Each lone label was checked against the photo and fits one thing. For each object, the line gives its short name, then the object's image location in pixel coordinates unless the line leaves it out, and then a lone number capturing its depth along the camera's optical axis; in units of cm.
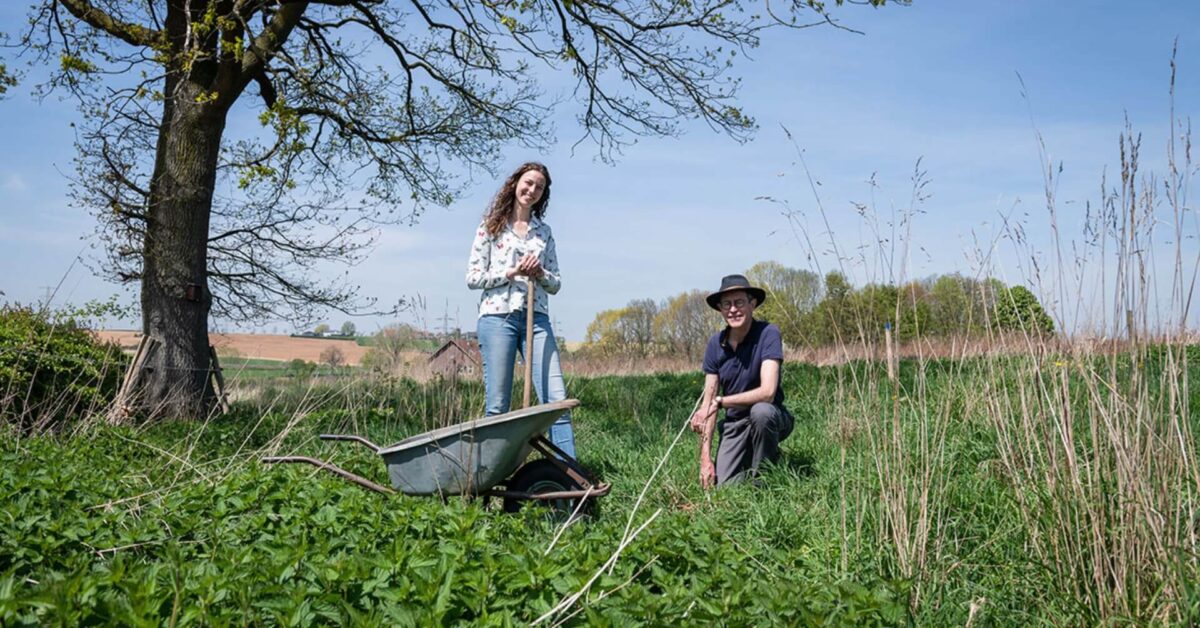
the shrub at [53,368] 698
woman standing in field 449
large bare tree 798
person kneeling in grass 414
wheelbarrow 340
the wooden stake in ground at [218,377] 852
